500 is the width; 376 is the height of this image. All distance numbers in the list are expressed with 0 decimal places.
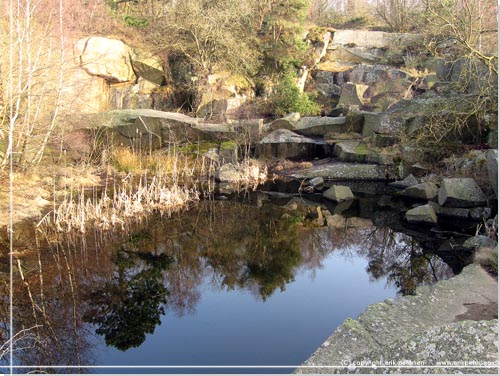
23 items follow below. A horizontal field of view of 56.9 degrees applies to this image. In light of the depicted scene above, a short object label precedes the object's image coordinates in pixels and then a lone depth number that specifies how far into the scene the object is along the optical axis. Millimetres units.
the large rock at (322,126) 15672
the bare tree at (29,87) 8711
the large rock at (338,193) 11398
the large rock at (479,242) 6931
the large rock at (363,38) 22812
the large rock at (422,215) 9188
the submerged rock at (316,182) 12703
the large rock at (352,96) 18406
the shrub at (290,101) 18188
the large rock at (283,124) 15977
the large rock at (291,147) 14922
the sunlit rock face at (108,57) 17219
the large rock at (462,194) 9383
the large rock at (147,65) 19016
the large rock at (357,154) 13559
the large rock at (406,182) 12153
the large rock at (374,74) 19719
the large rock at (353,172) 13438
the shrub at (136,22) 20138
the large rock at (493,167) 8859
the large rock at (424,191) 10812
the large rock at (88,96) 11914
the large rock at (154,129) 14555
